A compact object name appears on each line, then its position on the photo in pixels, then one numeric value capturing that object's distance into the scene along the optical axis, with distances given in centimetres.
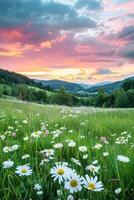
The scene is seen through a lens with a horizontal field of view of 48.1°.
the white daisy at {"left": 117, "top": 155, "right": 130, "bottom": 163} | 138
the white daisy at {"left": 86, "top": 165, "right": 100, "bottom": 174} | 141
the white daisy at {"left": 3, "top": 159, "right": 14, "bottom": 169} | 141
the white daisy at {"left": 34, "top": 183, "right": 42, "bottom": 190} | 129
